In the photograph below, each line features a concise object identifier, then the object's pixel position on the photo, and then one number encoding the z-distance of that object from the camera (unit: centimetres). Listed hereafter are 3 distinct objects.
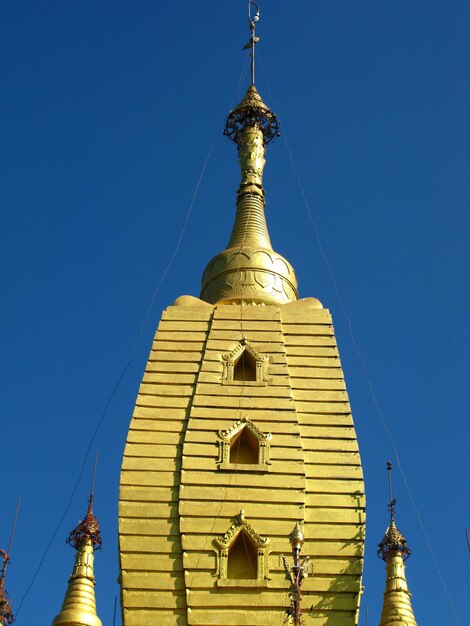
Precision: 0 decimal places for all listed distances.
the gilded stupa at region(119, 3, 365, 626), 2239
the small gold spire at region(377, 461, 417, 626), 2580
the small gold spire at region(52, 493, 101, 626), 2452
